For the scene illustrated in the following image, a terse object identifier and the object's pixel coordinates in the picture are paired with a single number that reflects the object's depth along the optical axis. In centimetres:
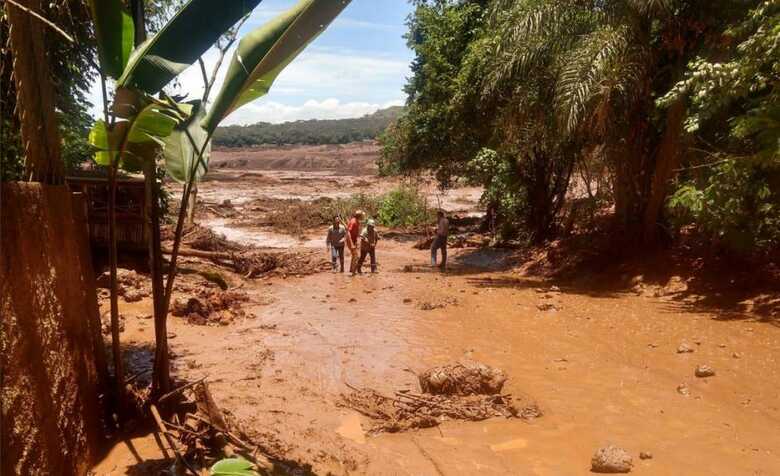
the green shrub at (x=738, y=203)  804
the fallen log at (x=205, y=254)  1247
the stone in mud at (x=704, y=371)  605
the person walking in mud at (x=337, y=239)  1333
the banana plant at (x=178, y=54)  310
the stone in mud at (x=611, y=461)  408
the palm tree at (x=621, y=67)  975
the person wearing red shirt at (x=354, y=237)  1299
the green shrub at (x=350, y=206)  2509
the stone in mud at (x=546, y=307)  948
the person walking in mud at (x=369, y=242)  1305
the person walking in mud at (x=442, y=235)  1380
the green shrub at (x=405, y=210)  2510
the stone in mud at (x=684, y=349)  685
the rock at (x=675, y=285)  975
